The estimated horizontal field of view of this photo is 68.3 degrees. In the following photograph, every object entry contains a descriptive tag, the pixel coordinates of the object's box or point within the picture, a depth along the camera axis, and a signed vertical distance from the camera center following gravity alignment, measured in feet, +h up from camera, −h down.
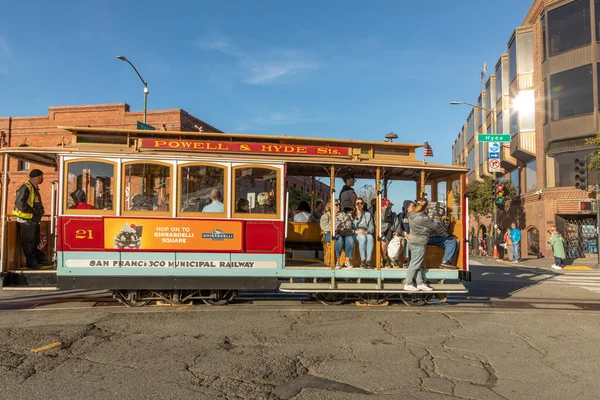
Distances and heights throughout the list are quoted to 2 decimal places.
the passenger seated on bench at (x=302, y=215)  33.06 +0.37
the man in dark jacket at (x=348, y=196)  30.01 +1.66
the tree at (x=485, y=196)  99.70 +5.53
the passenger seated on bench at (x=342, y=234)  27.62 -0.88
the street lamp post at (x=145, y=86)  62.71 +19.93
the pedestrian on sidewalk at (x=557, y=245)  57.28 -3.20
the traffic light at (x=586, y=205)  68.59 +2.35
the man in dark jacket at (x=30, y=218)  27.04 +0.08
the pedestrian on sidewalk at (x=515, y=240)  68.83 -3.10
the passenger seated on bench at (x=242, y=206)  26.45 +0.83
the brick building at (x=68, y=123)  95.04 +22.00
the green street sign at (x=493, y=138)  64.49 +12.10
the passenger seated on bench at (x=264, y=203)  26.84 +1.02
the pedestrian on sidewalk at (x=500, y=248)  78.43 -5.18
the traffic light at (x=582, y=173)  60.39 +6.57
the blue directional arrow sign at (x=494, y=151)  70.44 +11.00
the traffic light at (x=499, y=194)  71.56 +4.35
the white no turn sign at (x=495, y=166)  70.46 +8.68
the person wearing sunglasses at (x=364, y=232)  27.73 -0.76
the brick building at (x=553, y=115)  79.87 +20.63
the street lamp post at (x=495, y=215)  77.92 +0.95
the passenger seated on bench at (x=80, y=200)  25.23 +1.11
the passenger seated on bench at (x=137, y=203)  25.61 +0.96
